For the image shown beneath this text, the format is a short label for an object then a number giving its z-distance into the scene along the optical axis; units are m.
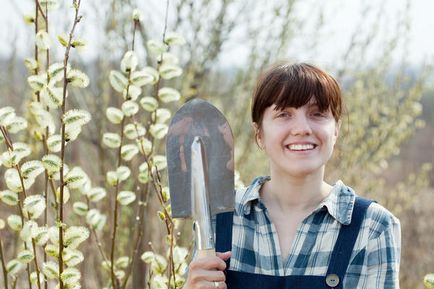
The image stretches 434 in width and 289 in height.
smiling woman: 2.09
